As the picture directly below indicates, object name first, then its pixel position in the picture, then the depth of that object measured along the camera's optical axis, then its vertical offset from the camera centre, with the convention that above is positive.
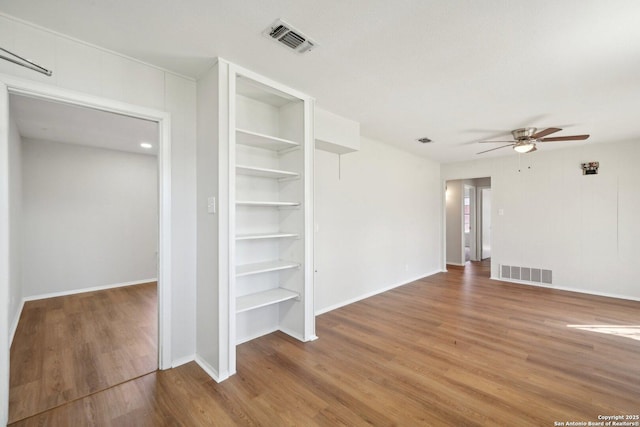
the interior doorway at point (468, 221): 7.47 -0.22
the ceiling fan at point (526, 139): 3.82 +1.02
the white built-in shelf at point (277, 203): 2.51 +0.09
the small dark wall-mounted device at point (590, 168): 4.79 +0.78
